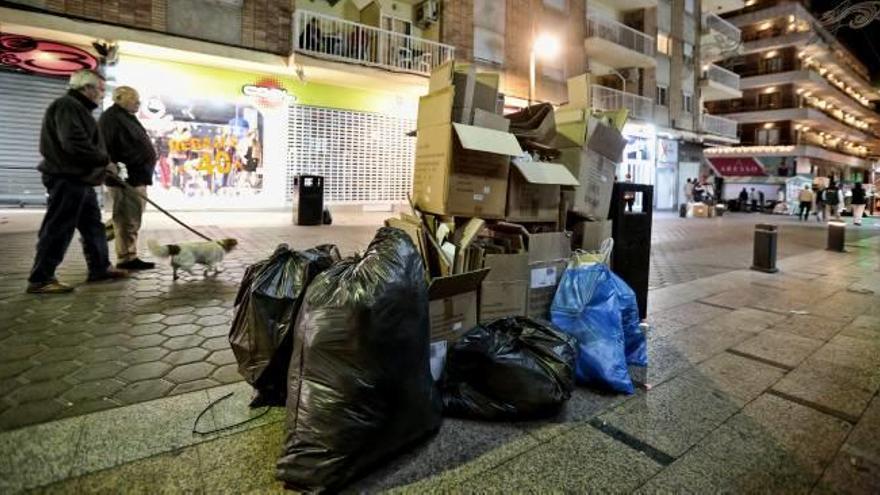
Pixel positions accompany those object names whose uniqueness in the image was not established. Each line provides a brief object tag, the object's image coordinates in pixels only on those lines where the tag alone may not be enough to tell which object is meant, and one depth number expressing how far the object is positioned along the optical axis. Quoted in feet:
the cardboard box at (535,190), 9.62
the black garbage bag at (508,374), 6.81
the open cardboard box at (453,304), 7.49
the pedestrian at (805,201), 65.77
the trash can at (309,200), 33.96
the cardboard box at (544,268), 9.32
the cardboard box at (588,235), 11.02
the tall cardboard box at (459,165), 9.00
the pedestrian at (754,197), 93.32
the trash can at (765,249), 21.29
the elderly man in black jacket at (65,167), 12.90
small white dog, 15.10
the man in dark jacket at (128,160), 16.19
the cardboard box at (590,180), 10.94
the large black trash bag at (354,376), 5.20
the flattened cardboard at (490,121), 9.80
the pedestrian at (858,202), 57.62
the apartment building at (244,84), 32.19
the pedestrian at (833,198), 59.11
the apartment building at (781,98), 111.34
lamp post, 51.85
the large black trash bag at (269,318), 6.79
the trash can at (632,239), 11.91
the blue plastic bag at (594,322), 8.02
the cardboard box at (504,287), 8.62
